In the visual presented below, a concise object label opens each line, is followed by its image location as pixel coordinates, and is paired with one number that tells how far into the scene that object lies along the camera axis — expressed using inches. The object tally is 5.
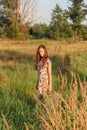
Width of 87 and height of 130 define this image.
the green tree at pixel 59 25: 1907.0
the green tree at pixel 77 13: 2094.0
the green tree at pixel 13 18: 1887.7
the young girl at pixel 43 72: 265.4
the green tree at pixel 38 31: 2126.0
